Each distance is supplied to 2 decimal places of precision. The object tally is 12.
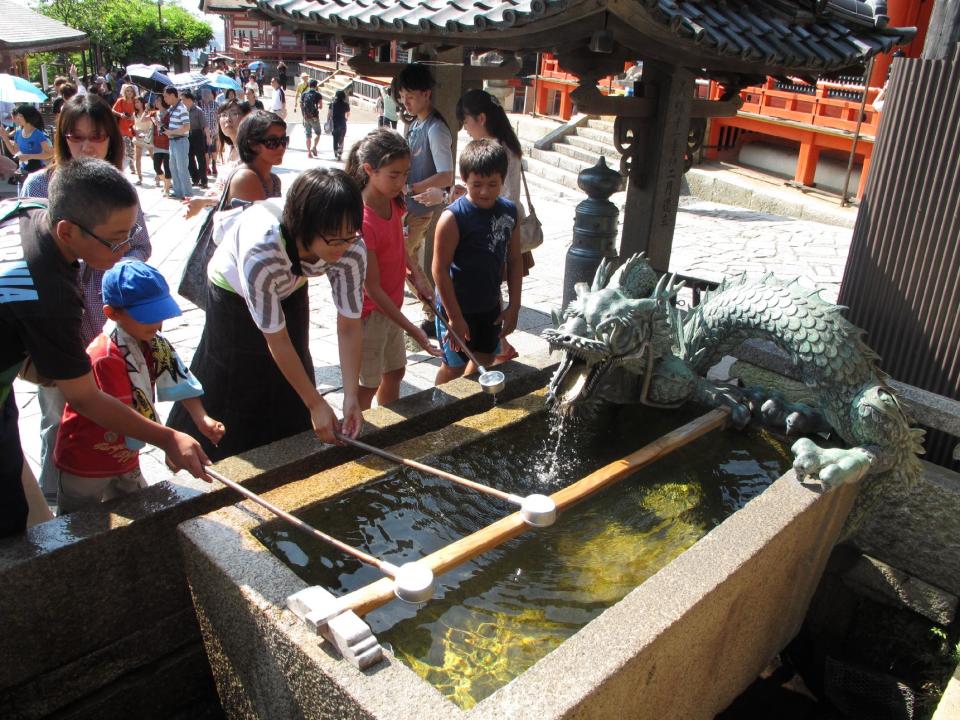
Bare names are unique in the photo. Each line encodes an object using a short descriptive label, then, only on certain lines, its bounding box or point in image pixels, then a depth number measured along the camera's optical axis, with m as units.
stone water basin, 1.89
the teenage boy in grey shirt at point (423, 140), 5.16
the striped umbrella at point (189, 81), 12.85
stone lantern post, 5.52
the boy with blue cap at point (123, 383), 2.42
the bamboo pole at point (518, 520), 2.06
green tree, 33.59
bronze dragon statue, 2.94
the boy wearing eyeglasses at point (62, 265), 1.98
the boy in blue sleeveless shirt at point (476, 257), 3.63
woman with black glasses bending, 2.46
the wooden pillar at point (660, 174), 4.89
